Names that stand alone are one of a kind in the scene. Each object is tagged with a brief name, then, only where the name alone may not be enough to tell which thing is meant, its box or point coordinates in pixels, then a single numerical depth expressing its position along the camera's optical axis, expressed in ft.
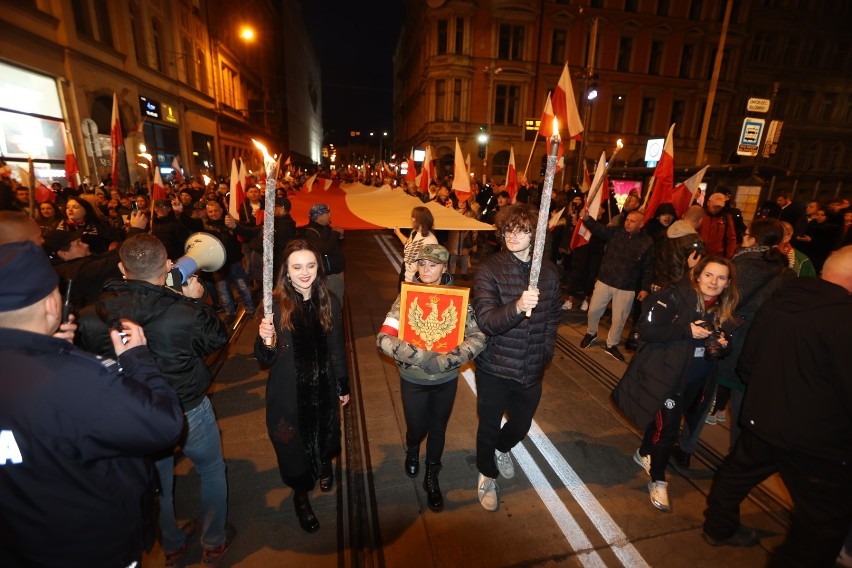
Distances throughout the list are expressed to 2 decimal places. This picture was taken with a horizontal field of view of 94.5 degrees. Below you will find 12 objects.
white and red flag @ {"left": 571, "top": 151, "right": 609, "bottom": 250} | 21.66
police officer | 4.29
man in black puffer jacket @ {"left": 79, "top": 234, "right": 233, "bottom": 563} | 7.36
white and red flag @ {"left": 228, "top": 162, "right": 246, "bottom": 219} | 21.62
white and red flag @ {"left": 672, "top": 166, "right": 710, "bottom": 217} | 22.94
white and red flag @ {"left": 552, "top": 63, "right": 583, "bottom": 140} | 19.30
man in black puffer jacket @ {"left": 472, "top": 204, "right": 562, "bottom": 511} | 9.04
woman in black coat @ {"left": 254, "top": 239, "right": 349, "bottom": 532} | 8.59
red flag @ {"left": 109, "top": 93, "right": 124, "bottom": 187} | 23.05
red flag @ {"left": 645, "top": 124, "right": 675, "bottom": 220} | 22.29
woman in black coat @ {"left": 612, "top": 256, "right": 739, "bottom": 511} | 10.12
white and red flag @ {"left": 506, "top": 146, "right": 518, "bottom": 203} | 35.12
